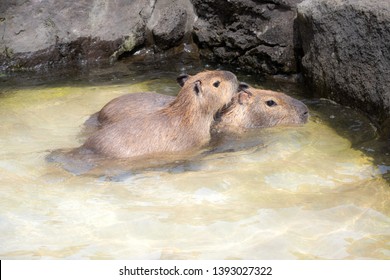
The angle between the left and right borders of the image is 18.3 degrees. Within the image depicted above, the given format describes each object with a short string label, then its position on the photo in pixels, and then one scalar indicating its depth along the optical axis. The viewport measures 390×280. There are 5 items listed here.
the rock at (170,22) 16.72
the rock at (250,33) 15.01
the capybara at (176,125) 10.81
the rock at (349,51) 11.82
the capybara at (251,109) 12.43
